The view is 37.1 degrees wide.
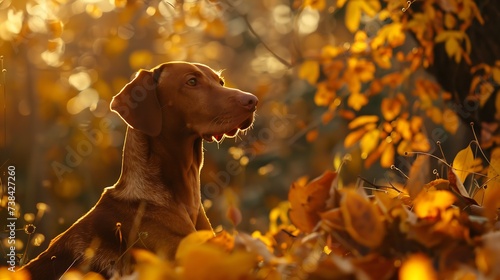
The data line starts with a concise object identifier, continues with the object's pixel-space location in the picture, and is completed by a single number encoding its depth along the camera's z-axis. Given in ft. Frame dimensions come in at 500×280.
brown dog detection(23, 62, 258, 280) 10.99
